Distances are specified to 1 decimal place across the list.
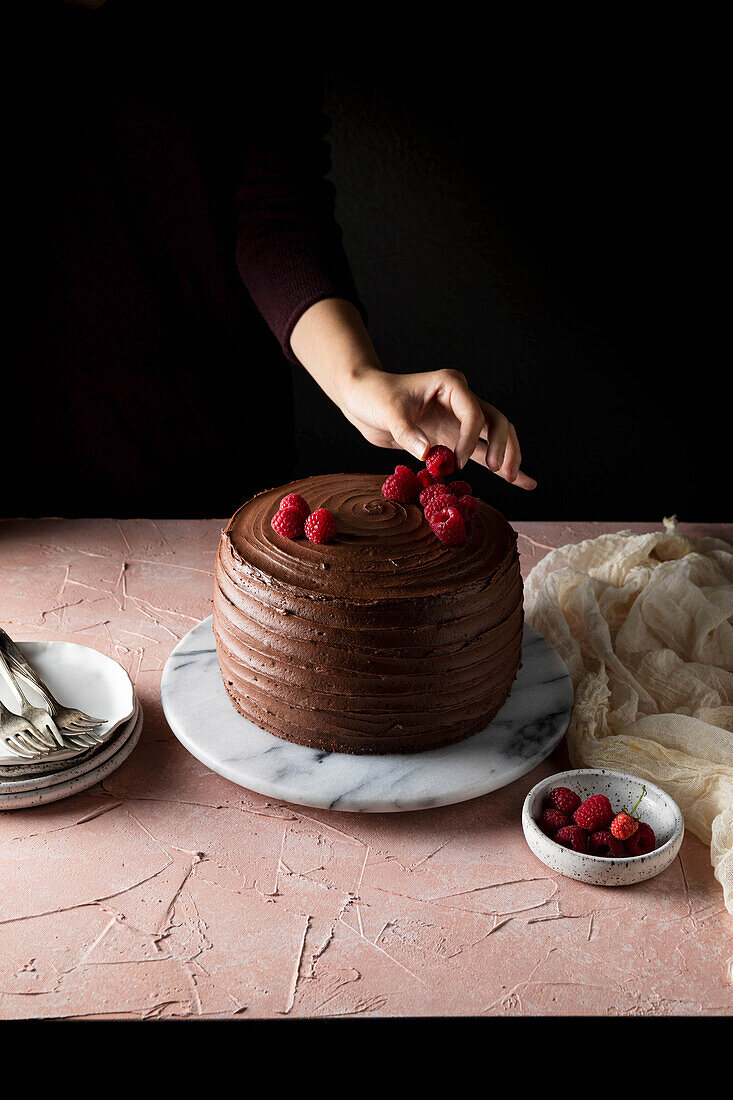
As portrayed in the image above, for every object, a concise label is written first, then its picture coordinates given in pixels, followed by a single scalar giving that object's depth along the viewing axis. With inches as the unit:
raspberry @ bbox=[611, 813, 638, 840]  45.5
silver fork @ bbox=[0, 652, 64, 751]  50.8
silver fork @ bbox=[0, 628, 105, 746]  51.5
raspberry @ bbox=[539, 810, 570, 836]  47.4
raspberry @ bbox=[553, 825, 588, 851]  46.3
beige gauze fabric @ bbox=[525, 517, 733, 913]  51.0
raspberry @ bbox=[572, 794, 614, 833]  46.6
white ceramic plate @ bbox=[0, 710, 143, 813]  49.6
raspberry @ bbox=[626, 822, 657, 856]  46.0
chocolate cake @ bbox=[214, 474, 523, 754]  50.2
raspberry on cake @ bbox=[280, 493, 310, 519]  55.2
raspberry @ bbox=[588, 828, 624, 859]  45.8
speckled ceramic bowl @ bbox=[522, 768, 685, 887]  44.9
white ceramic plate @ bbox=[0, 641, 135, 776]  53.9
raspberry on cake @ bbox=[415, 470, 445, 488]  60.4
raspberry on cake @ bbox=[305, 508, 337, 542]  53.1
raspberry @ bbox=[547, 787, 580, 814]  48.0
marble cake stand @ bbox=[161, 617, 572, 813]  49.4
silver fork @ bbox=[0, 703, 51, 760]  50.0
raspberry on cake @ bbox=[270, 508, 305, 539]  54.3
